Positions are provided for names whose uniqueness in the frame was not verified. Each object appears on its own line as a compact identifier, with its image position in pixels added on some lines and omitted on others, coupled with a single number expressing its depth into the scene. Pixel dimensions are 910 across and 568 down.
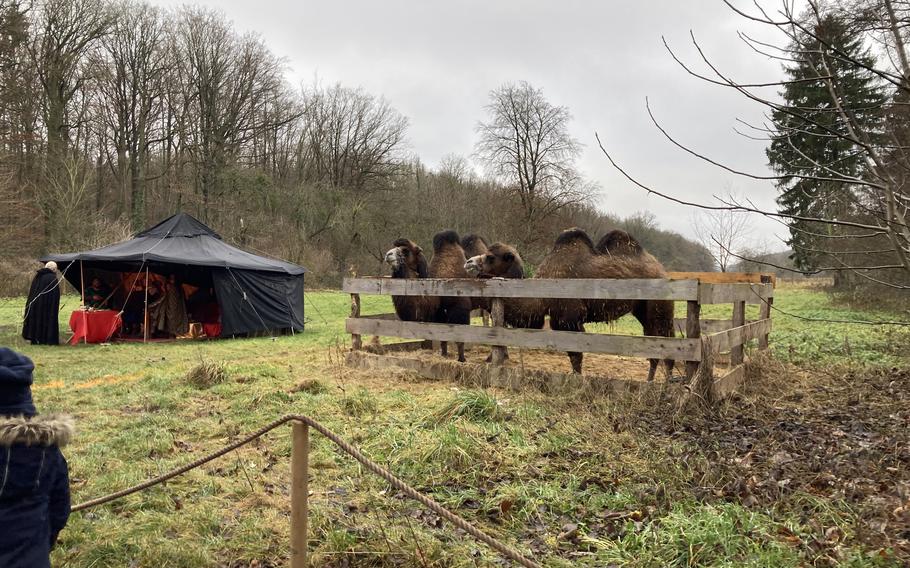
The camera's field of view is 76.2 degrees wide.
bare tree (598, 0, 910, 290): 2.31
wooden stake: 2.94
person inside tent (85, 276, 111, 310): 15.14
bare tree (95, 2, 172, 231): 31.17
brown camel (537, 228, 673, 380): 7.72
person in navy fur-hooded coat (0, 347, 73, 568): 2.40
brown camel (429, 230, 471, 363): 10.15
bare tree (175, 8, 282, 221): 34.19
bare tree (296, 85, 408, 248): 41.19
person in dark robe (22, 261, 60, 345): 12.80
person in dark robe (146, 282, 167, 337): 15.57
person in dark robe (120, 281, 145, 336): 15.60
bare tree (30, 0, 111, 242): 26.55
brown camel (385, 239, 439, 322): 10.20
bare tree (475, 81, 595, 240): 33.34
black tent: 14.36
